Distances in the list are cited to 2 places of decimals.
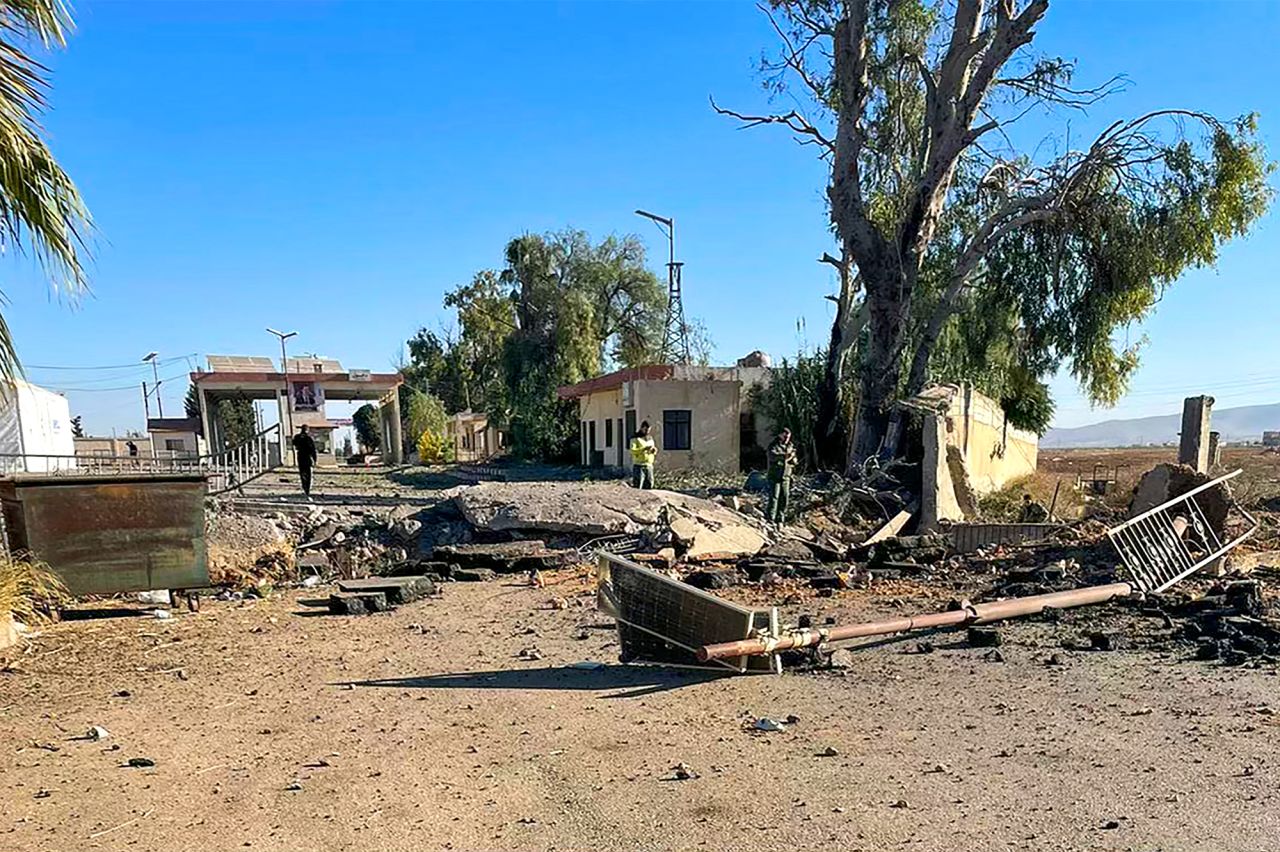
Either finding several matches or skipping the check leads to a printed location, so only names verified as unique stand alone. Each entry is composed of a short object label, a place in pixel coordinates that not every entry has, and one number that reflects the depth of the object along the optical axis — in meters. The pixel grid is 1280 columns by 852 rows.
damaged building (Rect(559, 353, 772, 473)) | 25.38
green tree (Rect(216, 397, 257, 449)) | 56.91
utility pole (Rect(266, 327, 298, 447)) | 35.02
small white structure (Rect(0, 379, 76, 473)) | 23.53
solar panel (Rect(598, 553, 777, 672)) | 6.21
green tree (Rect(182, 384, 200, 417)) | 69.12
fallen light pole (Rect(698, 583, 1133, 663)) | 5.93
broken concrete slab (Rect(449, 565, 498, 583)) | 11.44
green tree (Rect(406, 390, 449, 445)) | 49.44
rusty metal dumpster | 8.29
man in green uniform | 14.67
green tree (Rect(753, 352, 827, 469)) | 23.77
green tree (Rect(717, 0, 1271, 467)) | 18.89
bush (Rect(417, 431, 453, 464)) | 42.16
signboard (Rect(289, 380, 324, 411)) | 35.12
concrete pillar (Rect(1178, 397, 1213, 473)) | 16.09
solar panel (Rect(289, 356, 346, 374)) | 39.25
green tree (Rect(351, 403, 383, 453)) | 61.48
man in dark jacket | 18.73
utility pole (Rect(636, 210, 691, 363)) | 30.84
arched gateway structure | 33.56
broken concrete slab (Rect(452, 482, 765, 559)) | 13.33
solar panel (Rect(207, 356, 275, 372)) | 37.31
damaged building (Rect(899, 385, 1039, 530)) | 15.52
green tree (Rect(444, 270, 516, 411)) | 48.47
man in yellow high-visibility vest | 16.53
